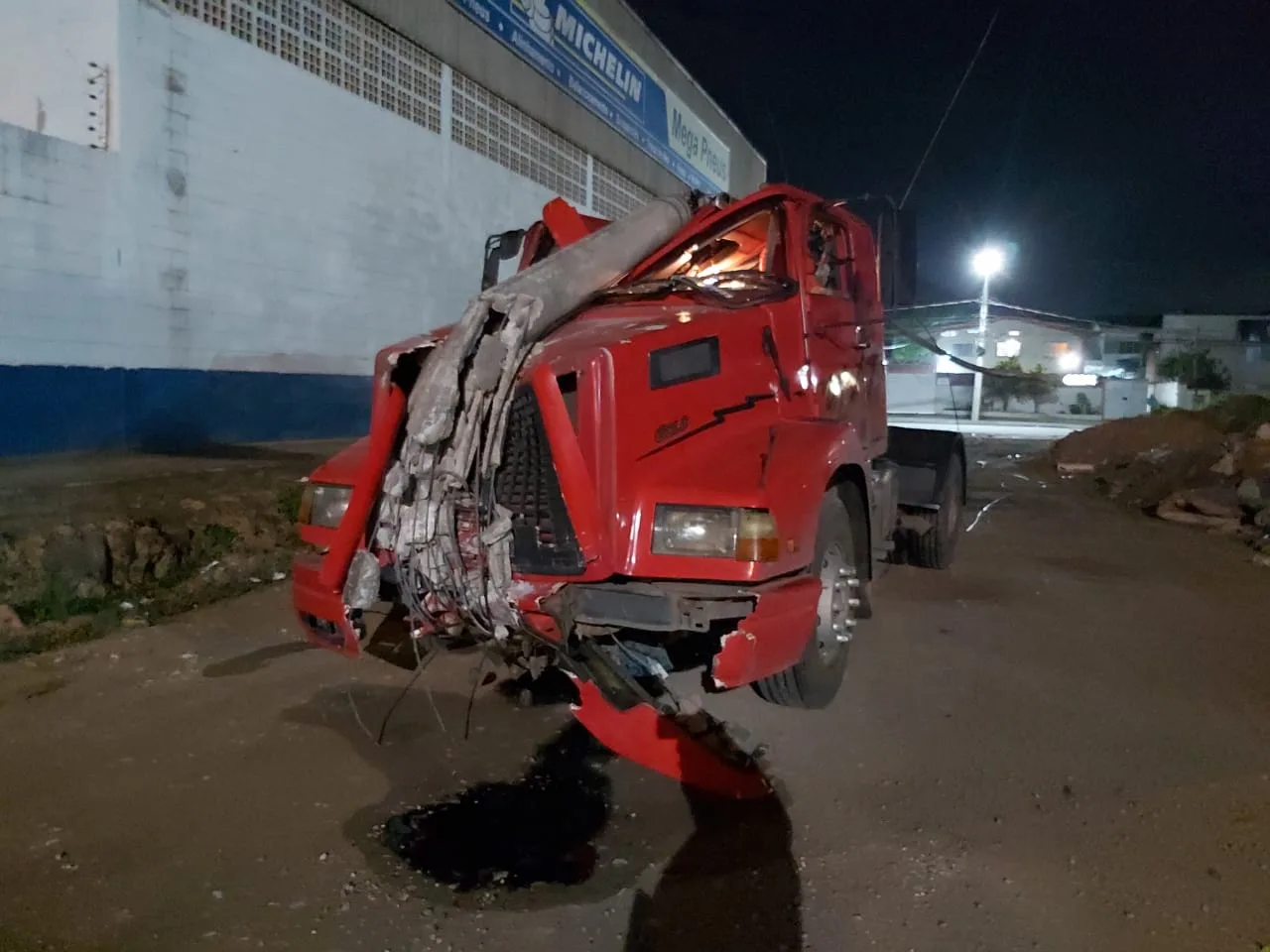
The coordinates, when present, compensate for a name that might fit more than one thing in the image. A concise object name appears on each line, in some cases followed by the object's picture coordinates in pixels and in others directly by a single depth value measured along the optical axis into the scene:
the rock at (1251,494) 10.16
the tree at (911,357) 43.46
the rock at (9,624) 5.53
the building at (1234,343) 47.16
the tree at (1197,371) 42.41
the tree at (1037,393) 43.00
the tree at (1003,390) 43.47
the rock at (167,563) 6.68
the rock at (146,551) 6.53
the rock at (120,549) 6.41
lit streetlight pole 31.72
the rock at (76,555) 6.07
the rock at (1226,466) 12.13
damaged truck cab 3.61
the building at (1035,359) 39.44
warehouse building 8.44
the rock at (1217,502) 10.42
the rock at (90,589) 6.11
